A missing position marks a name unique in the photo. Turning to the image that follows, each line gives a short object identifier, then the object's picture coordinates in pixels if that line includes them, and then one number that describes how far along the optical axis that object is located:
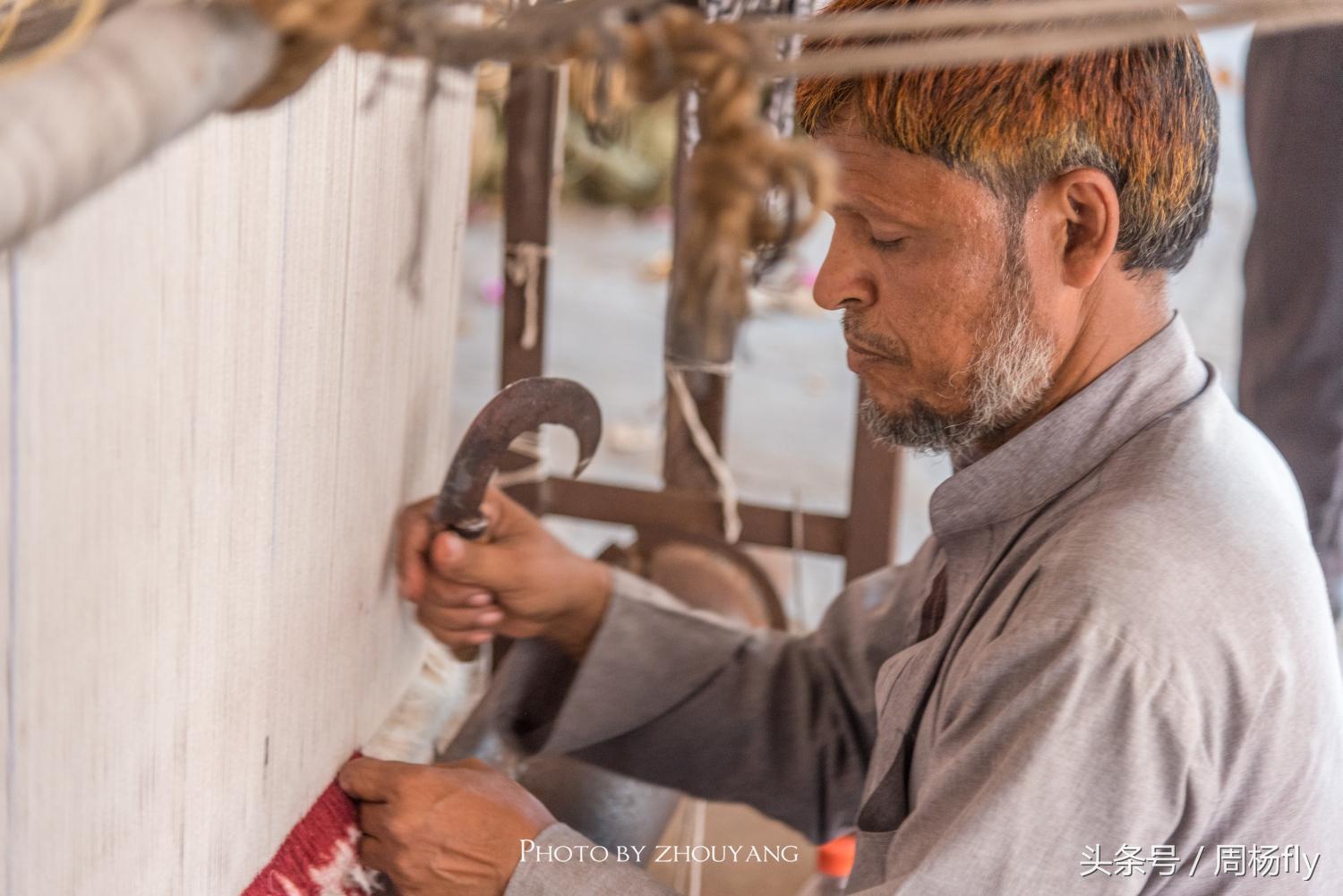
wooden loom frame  1.57
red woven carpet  1.04
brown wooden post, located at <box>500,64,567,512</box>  1.52
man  0.92
